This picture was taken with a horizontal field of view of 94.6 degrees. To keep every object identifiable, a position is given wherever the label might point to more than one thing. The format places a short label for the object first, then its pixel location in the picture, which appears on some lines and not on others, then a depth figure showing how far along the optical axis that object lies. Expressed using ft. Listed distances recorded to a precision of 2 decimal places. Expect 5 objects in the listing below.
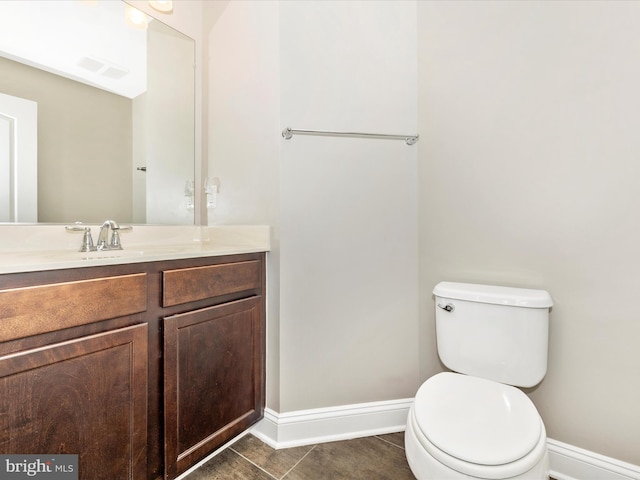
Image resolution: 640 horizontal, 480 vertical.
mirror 3.94
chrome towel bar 4.41
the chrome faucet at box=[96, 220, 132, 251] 4.08
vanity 2.51
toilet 2.54
